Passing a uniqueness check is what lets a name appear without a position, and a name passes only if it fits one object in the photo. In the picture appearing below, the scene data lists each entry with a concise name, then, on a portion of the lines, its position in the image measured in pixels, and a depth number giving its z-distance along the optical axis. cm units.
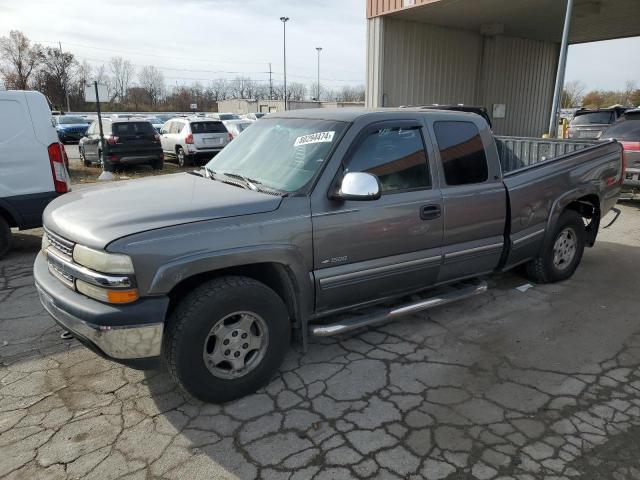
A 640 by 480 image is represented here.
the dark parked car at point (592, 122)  1415
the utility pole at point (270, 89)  8609
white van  589
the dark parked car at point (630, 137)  880
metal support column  1009
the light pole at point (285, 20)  4812
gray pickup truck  269
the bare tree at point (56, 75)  5978
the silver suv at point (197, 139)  1573
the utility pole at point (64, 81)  5956
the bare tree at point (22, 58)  5906
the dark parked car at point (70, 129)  2696
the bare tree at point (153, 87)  8125
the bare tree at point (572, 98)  6051
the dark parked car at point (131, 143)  1402
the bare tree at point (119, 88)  8269
